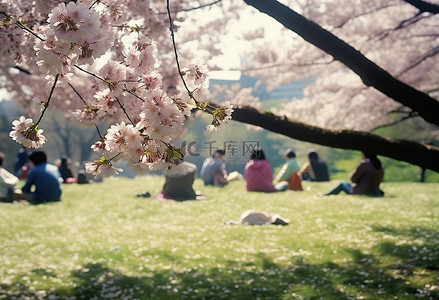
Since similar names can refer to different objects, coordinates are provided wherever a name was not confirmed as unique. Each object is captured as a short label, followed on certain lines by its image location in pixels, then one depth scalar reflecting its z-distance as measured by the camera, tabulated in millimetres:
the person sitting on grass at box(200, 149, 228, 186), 17703
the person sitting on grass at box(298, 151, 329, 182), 19661
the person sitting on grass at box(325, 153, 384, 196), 13883
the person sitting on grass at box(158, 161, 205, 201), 14438
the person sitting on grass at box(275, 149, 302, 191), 16359
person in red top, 15539
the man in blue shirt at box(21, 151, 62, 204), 13430
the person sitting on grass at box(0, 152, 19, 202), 13930
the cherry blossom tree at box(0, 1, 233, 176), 2479
